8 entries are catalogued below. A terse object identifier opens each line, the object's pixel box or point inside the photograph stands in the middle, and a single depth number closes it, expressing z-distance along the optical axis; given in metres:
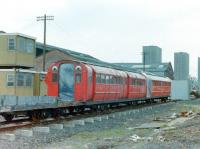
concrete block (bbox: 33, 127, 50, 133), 17.52
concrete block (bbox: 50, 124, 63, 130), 18.84
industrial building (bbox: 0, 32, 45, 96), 40.75
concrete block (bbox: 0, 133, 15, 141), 15.05
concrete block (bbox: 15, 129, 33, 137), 16.20
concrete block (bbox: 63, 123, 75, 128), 20.00
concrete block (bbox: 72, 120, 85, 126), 21.30
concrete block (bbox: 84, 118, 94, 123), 22.62
